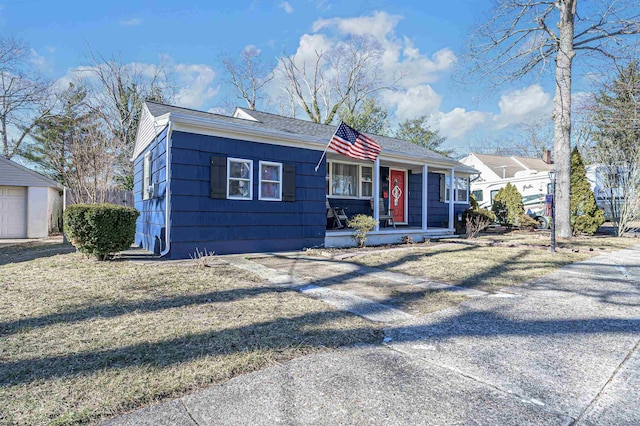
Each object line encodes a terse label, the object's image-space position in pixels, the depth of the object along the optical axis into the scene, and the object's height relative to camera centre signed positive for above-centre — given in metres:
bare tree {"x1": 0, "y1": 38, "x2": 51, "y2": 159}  21.33 +6.95
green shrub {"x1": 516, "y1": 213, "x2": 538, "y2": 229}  14.74 -0.14
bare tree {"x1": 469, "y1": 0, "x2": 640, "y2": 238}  11.52 +5.85
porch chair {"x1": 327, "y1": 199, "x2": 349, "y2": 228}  10.55 +0.02
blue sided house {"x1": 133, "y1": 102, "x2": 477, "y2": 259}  7.07 +0.76
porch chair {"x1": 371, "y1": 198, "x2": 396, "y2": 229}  12.09 +0.12
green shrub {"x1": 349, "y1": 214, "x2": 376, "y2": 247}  9.11 -0.24
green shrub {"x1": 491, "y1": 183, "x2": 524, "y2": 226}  15.14 +0.55
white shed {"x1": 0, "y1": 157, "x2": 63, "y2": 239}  13.73 +0.44
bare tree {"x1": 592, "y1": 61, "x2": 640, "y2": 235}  12.56 +2.79
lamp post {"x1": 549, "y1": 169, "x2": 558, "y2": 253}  7.71 +0.05
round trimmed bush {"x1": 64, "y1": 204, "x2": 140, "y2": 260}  6.45 -0.27
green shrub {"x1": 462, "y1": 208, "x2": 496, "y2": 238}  13.38 +0.08
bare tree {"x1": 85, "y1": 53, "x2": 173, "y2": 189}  22.38 +8.17
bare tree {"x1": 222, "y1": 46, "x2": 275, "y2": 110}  29.53 +12.15
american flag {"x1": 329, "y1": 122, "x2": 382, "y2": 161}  8.26 +1.78
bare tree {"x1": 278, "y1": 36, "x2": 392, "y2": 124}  28.36 +11.66
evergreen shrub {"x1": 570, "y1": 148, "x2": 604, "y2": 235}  12.75 +0.54
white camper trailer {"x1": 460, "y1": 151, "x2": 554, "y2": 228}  16.52 +1.99
